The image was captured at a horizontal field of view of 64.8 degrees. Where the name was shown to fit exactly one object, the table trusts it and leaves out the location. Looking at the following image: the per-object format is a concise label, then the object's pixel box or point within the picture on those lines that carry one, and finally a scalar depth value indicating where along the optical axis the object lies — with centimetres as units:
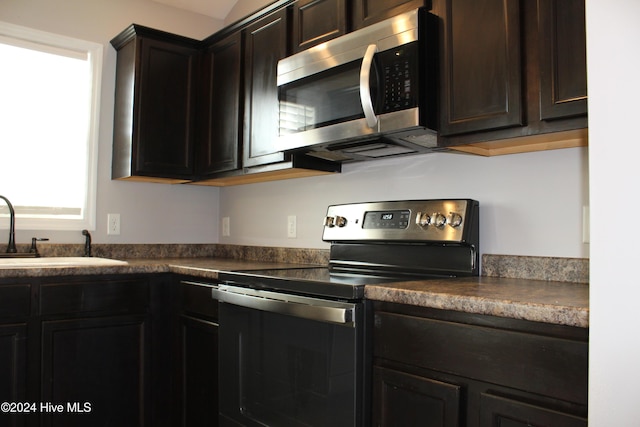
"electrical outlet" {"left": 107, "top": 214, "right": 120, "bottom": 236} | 287
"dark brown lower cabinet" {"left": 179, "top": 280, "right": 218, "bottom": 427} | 211
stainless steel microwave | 165
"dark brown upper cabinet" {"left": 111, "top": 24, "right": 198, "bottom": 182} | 270
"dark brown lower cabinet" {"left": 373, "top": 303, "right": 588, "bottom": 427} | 104
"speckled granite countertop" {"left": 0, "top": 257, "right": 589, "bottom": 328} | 106
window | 262
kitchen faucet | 249
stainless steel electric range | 144
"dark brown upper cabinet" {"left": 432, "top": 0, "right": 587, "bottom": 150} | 135
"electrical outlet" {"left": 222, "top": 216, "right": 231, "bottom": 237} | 319
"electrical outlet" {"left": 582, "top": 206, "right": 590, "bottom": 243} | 157
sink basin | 212
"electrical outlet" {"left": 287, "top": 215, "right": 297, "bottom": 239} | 267
